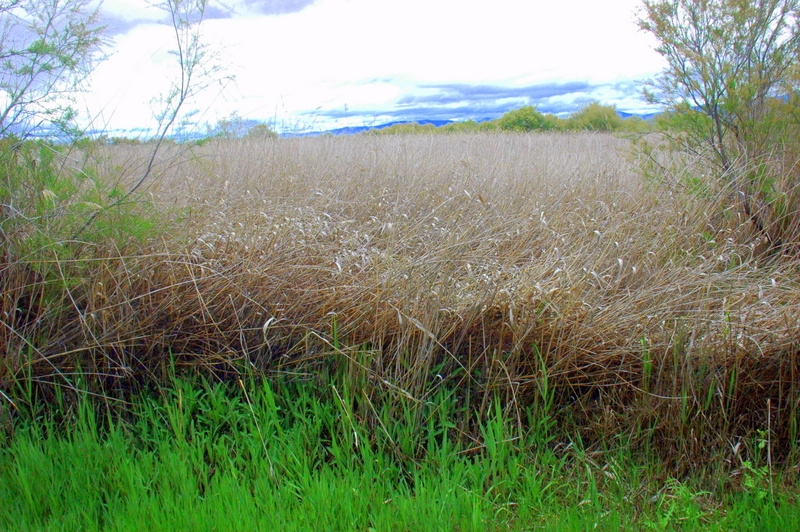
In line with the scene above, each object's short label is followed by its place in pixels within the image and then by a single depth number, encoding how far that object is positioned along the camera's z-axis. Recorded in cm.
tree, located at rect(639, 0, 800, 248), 473
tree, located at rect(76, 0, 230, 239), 365
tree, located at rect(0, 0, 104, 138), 327
